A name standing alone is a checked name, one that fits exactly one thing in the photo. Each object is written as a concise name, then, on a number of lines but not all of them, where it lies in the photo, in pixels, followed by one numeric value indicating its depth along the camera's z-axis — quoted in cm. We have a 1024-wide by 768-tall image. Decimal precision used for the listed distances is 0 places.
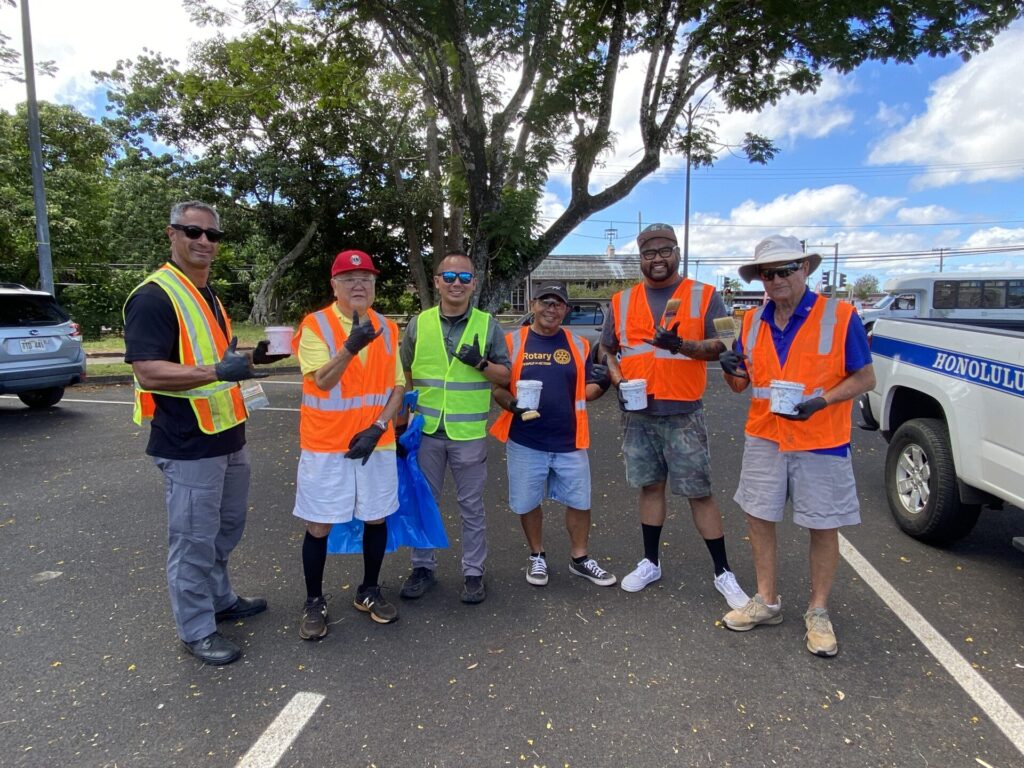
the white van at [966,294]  1391
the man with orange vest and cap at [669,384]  317
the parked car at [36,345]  751
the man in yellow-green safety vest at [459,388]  318
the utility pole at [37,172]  1083
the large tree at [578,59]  827
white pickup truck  311
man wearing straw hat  270
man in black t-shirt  251
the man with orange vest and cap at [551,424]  331
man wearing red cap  277
